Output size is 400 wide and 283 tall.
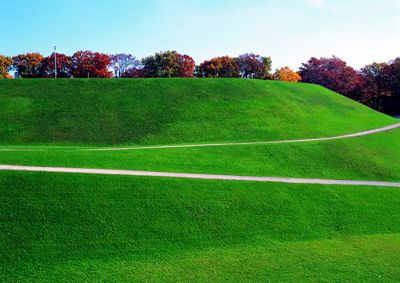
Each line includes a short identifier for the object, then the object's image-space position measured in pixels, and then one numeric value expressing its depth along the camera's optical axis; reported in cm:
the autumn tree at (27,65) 7356
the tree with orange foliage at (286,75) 7700
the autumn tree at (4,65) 6817
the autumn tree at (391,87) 7094
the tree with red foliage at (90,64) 7044
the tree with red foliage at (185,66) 7191
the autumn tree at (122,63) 8044
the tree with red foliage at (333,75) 7444
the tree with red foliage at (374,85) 7356
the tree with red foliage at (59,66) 7262
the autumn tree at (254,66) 7631
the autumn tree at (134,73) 7543
